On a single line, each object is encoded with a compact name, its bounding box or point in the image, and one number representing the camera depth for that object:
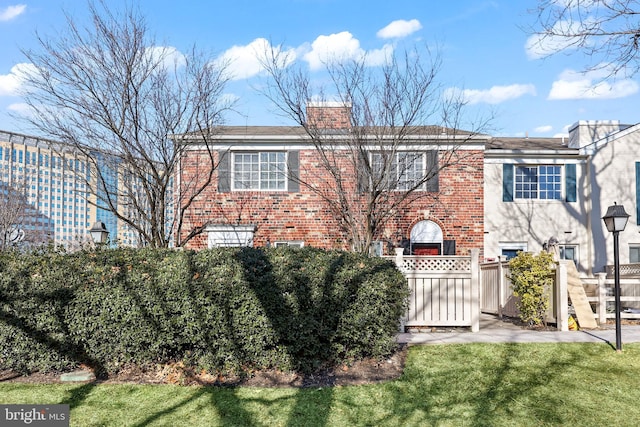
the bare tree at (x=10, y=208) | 21.38
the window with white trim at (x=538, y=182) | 18.89
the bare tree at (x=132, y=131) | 11.25
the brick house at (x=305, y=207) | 16.45
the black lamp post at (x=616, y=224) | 8.79
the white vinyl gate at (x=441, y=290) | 10.42
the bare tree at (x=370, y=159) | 12.85
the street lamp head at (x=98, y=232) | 13.23
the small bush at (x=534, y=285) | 10.84
